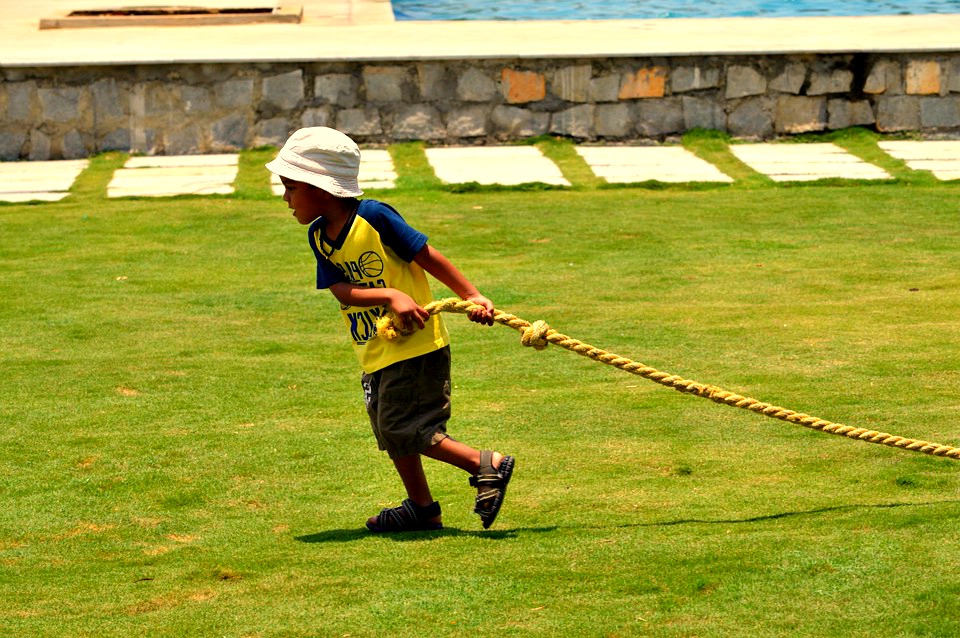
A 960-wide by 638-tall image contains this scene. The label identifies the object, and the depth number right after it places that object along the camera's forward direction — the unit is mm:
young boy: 7570
